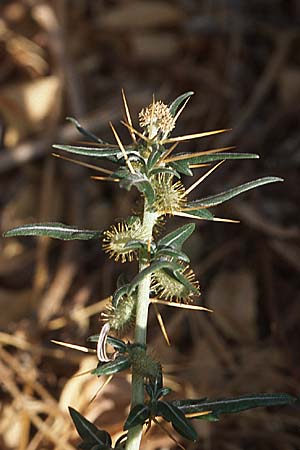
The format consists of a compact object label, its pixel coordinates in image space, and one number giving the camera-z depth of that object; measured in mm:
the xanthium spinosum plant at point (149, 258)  433
